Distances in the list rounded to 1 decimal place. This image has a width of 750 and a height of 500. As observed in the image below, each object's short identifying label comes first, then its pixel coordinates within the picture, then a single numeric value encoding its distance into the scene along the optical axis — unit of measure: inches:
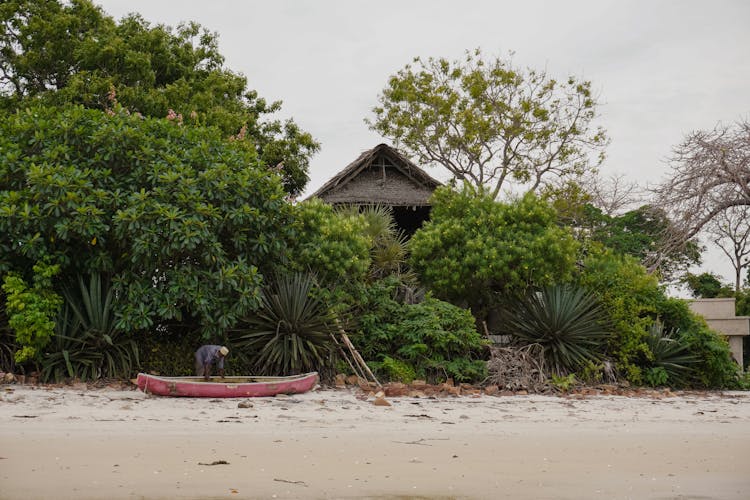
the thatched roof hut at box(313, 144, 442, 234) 757.3
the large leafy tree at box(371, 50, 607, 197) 1150.3
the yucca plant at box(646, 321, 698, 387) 595.2
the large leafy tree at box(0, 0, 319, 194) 845.8
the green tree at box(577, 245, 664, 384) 581.0
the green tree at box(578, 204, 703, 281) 1069.8
